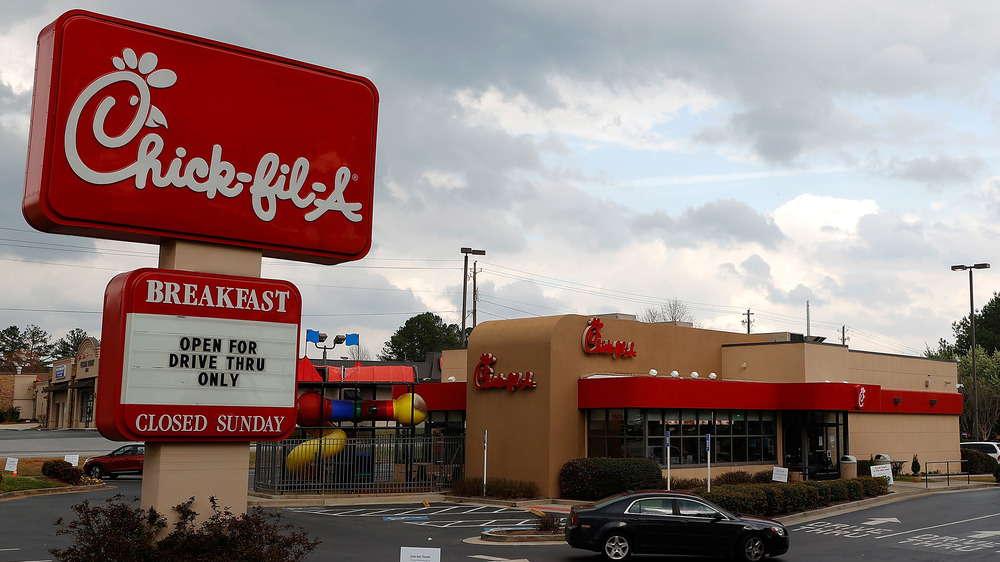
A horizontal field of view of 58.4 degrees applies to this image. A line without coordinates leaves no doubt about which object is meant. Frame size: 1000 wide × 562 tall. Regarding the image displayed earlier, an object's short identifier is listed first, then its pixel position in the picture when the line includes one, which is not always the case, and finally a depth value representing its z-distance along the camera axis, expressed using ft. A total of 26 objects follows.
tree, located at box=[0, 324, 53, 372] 387.92
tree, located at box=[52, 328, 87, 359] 451.12
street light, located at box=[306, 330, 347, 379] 108.36
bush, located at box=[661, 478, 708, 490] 100.92
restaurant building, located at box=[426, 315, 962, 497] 103.86
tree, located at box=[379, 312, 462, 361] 346.95
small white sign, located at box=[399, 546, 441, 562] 37.83
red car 131.64
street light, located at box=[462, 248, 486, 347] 181.37
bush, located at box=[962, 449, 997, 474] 150.41
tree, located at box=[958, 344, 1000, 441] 232.32
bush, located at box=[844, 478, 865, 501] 102.17
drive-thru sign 41.27
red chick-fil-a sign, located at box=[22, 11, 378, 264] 40.42
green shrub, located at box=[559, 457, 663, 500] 96.27
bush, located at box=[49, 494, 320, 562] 39.96
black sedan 62.80
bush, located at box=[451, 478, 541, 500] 101.90
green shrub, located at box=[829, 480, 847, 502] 99.25
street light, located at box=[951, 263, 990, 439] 177.61
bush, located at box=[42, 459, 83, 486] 119.14
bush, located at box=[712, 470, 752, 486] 106.98
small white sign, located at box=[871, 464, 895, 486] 110.83
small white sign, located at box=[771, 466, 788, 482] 91.20
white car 157.38
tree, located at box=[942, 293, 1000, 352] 303.07
